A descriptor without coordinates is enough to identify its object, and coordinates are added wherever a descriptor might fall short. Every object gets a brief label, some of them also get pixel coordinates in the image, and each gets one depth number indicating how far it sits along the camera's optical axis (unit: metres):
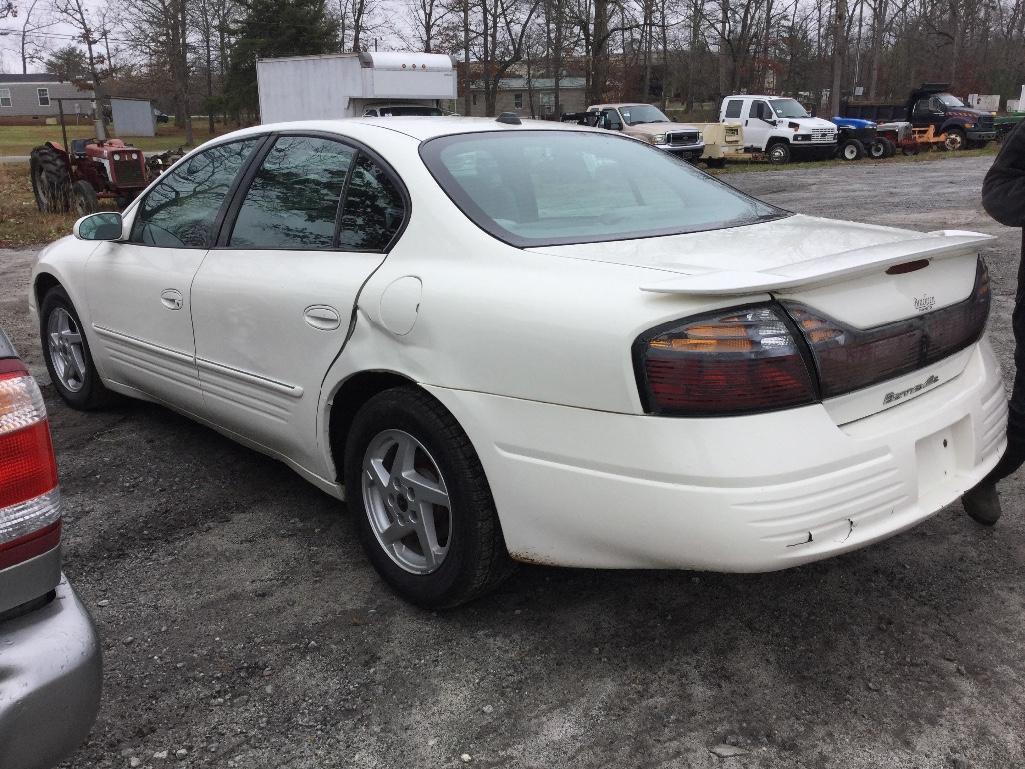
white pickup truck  24.08
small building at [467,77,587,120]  60.91
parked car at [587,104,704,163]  22.45
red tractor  13.72
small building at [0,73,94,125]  74.88
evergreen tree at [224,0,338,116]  39.94
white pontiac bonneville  2.12
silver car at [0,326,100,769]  1.55
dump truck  27.30
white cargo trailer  18.94
